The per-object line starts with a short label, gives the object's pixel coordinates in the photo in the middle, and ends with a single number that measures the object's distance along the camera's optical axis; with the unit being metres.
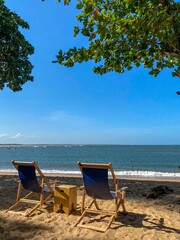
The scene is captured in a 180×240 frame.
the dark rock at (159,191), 4.62
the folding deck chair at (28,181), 3.67
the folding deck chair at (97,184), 3.13
